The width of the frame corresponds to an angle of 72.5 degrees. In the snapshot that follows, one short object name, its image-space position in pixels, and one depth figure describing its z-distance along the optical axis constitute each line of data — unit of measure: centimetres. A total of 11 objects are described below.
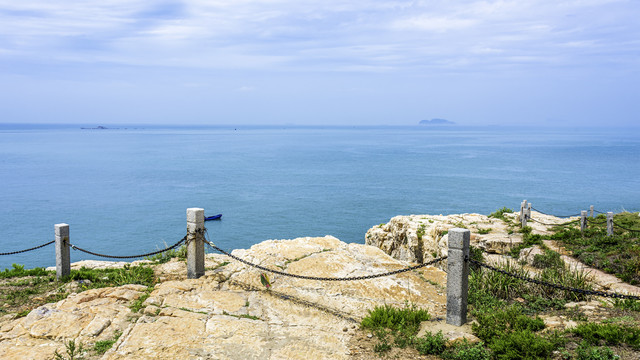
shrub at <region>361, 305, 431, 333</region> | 761
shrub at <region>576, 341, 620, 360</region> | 604
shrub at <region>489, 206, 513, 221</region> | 2405
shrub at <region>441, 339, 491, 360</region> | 648
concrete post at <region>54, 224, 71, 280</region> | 1117
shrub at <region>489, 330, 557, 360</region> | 625
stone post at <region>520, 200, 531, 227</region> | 2014
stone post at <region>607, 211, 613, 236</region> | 1698
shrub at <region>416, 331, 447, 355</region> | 676
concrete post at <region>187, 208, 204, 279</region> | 1028
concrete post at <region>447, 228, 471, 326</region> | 768
